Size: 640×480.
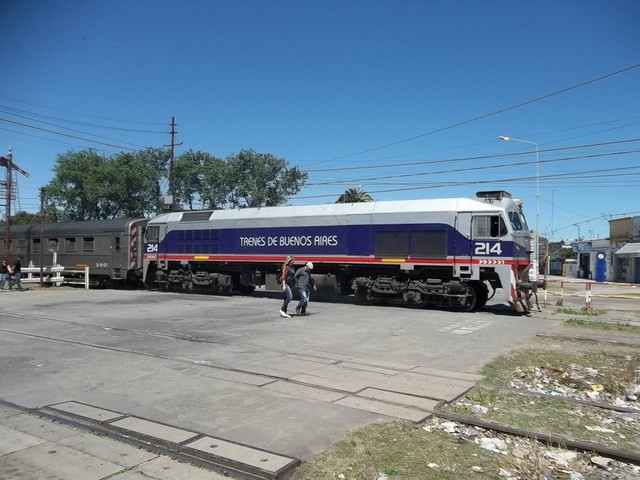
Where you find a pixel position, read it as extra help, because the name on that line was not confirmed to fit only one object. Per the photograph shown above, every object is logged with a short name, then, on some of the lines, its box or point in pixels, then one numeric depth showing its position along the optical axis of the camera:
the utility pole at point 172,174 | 32.78
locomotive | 16.55
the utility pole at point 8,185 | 28.06
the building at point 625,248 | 43.44
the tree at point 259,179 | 54.56
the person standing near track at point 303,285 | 14.93
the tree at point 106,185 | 52.66
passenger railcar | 25.38
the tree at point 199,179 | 55.22
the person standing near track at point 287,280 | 14.63
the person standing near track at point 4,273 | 24.67
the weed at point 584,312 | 17.06
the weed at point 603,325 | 13.23
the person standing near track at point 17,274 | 24.22
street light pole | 22.62
